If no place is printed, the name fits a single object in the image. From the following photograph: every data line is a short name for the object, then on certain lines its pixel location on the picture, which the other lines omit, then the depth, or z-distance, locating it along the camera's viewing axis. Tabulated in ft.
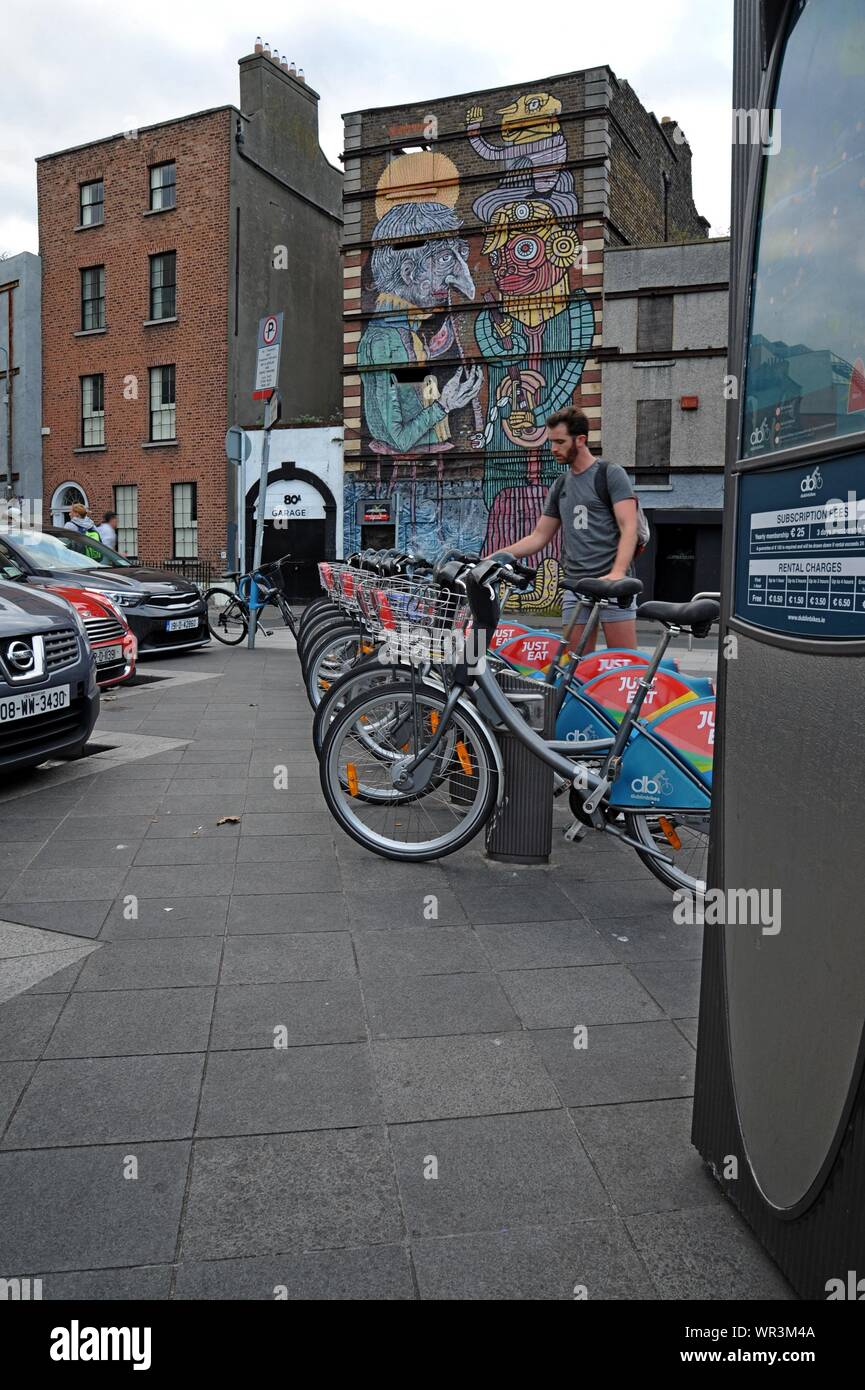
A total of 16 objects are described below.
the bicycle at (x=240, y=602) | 44.09
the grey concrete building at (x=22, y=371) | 101.91
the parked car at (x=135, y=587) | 39.58
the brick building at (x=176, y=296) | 91.09
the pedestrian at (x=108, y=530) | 59.88
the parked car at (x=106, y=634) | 29.89
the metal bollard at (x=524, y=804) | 16.01
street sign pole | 45.69
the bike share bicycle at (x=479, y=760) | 14.46
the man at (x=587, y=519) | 19.98
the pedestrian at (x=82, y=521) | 56.49
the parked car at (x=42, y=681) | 19.39
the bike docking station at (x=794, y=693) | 5.98
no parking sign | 46.37
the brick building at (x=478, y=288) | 79.15
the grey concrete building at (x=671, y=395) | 75.56
